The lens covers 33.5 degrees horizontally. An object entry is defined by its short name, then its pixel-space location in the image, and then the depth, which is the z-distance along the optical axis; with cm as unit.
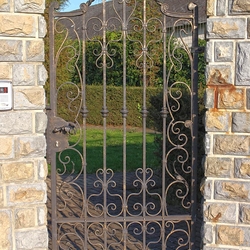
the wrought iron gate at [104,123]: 334
